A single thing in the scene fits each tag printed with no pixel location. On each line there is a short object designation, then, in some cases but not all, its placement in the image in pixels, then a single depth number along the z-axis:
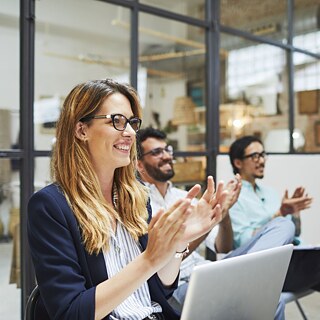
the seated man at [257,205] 1.98
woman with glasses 1.00
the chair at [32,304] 1.16
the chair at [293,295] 1.92
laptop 0.91
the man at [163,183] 2.23
